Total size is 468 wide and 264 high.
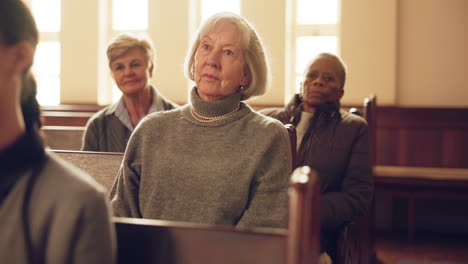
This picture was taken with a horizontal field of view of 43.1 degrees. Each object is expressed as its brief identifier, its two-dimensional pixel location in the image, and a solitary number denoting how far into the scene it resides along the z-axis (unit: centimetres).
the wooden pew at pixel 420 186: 517
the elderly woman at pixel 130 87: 314
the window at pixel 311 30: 640
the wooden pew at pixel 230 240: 88
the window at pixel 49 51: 728
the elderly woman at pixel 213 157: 182
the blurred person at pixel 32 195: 84
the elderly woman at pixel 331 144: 264
